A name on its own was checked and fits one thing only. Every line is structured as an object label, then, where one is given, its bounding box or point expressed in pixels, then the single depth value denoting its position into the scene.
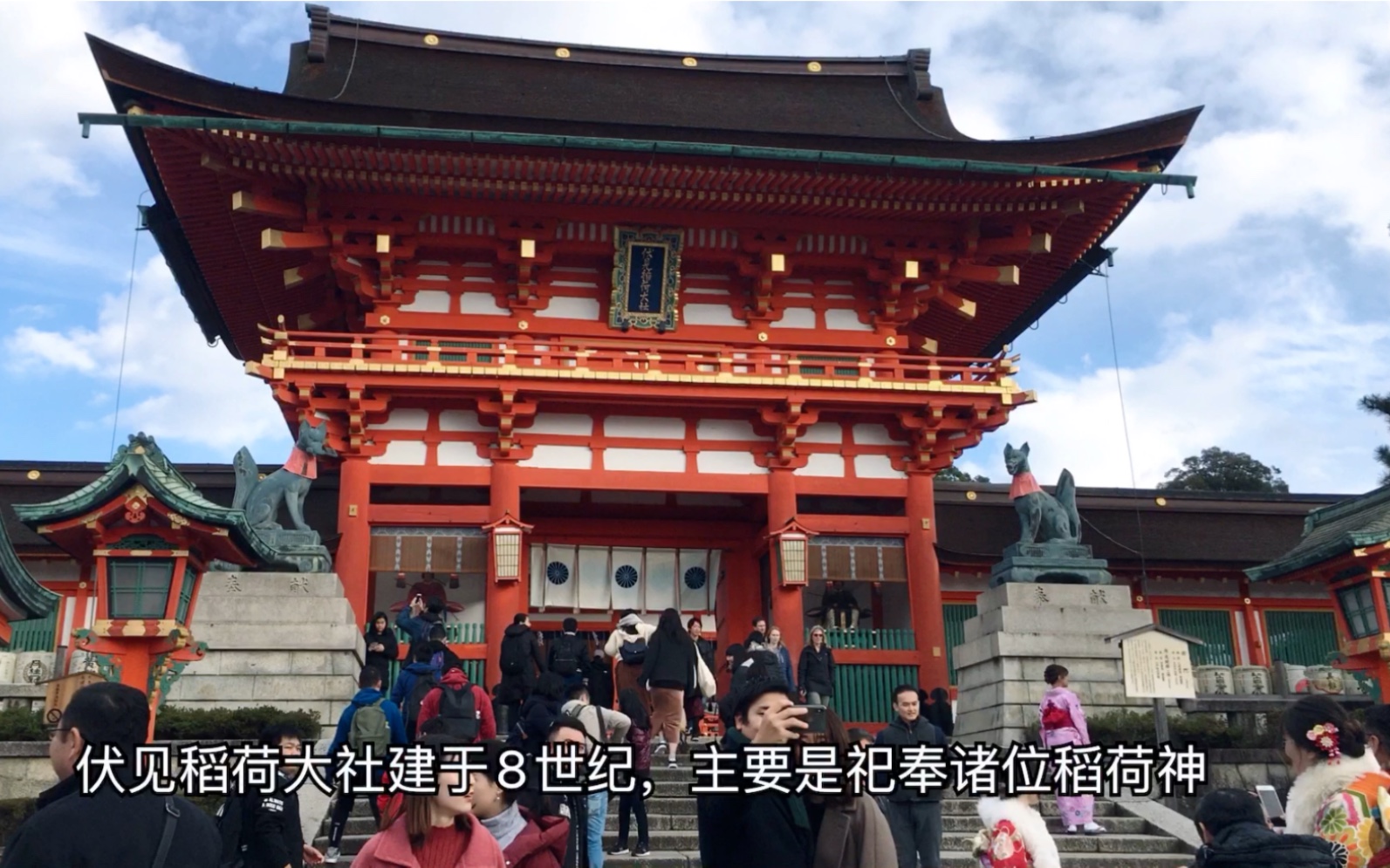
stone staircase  10.23
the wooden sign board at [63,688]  10.49
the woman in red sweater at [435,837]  4.37
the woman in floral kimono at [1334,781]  4.84
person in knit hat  3.75
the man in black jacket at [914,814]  8.52
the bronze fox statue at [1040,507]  16.52
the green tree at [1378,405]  24.34
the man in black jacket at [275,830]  6.53
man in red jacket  8.88
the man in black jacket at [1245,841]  4.41
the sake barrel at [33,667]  13.99
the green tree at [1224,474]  49.06
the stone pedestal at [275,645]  13.85
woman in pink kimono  10.91
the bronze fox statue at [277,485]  15.05
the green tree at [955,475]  44.79
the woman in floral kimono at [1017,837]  6.14
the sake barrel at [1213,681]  15.82
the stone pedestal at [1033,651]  15.02
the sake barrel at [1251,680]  16.19
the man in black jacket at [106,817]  3.59
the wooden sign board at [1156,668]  12.70
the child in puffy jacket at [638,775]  9.81
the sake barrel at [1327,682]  15.73
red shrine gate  16.78
